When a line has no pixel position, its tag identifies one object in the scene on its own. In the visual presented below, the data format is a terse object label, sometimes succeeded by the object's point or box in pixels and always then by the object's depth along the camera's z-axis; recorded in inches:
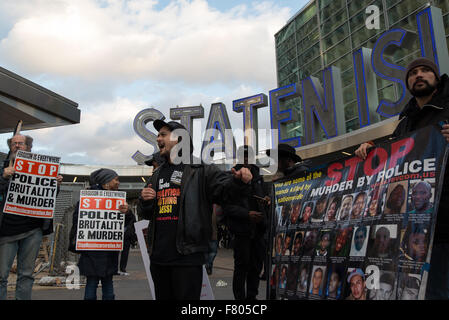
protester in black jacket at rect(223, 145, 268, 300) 191.5
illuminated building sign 544.1
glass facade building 945.5
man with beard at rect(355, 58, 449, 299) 102.6
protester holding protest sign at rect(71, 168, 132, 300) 175.9
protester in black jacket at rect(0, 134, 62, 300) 167.5
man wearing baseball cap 115.7
